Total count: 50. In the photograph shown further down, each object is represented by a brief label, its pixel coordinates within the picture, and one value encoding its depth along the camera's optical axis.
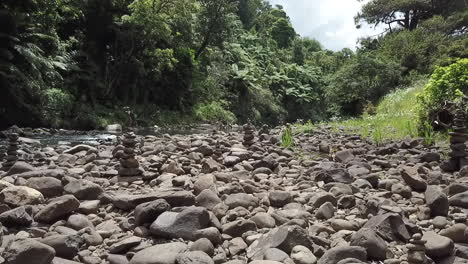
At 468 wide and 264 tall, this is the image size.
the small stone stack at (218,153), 6.58
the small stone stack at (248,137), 8.25
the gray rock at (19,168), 4.78
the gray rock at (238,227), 3.12
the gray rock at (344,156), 6.18
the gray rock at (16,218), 3.09
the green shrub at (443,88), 7.54
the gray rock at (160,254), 2.49
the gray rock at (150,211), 3.26
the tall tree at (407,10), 30.16
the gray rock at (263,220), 3.27
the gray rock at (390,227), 2.90
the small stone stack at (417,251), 2.53
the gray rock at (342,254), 2.50
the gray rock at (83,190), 3.88
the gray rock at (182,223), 3.00
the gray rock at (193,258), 2.44
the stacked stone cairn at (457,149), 5.30
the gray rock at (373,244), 2.64
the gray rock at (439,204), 3.38
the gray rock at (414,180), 4.22
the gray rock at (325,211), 3.50
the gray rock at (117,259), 2.60
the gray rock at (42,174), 4.33
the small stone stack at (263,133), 9.48
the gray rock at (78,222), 3.16
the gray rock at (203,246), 2.72
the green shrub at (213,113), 23.84
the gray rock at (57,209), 3.24
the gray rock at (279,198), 3.90
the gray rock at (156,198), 3.55
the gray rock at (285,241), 2.70
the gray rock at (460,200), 3.54
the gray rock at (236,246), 2.84
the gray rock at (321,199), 3.79
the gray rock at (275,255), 2.54
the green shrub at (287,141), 8.04
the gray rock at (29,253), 2.32
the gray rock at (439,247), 2.63
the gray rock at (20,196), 3.46
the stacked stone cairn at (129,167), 5.07
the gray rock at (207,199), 3.68
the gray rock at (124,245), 2.77
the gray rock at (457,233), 2.87
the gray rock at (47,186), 3.90
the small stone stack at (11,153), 5.42
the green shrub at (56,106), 13.80
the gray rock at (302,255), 2.53
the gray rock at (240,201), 3.73
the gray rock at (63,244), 2.63
